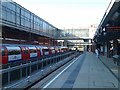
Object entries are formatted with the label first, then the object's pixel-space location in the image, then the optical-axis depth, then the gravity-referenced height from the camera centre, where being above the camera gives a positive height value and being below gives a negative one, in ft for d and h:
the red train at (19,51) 32.50 -2.07
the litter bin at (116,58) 34.67 -4.35
